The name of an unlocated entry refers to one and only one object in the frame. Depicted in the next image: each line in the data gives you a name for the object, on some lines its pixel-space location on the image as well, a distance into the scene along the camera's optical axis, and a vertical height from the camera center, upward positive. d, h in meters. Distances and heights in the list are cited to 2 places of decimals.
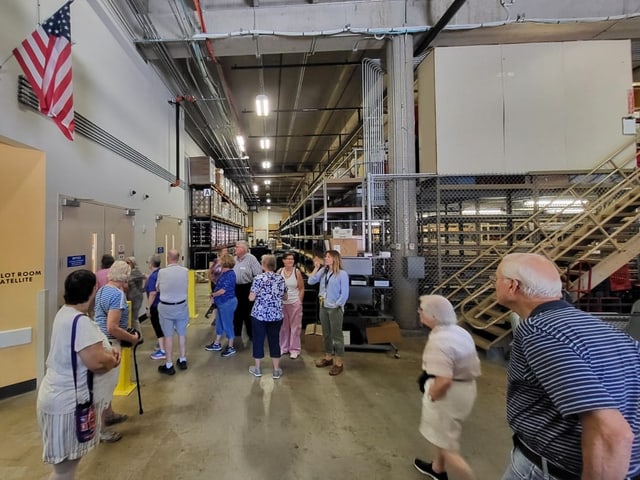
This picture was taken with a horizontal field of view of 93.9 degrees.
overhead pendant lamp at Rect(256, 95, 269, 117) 6.18 +2.95
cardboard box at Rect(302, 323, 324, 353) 4.64 -1.54
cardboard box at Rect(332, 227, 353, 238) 4.92 +0.16
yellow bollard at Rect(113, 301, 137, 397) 3.30 -1.48
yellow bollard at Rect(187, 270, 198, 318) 6.33 -1.08
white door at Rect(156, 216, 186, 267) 6.75 +0.26
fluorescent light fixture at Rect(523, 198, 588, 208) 5.71 +0.72
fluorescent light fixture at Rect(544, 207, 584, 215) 5.81 +0.58
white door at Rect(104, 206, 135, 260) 4.71 +0.24
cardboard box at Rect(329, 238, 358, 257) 4.85 -0.05
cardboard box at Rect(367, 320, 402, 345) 4.77 -1.47
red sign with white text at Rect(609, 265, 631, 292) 5.41 -0.77
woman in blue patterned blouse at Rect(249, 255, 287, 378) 3.52 -0.78
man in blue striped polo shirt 0.84 -0.45
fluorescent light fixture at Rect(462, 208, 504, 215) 6.05 +0.63
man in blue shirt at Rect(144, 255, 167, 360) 4.08 -0.80
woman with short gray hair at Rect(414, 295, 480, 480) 1.77 -0.84
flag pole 2.87 +1.83
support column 5.63 +1.14
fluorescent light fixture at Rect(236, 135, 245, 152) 8.82 +3.15
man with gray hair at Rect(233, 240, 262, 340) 4.79 -0.50
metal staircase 4.49 -0.01
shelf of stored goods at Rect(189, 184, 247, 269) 9.33 +0.71
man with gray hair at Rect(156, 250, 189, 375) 3.71 -0.73
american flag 2.98 +1.89
